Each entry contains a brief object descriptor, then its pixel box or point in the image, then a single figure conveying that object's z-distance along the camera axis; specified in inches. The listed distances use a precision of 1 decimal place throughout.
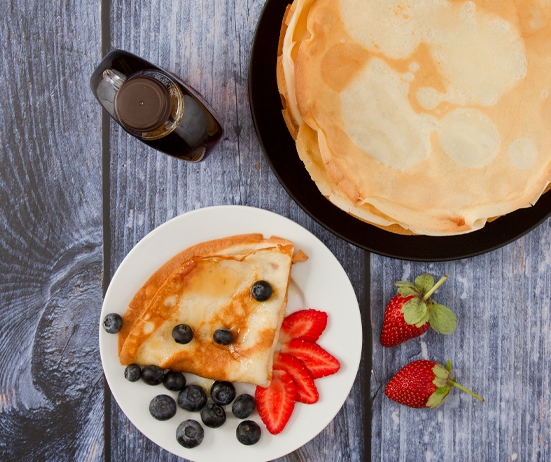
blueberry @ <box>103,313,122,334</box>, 29.5
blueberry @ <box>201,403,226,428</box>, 29.5
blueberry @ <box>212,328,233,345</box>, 29.5
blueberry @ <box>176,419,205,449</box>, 29.5
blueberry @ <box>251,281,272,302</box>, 29.2
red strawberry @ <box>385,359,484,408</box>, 30.0
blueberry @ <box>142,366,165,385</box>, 29.5
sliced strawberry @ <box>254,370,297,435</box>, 29.6
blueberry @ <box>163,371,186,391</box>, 29.6
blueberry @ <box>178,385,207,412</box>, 29.6
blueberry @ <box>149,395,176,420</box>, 29.5
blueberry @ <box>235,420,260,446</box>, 29.5
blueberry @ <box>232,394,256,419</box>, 29.6
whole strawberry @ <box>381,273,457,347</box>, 29.6
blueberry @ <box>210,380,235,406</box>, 29.5
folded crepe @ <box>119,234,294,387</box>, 29.5
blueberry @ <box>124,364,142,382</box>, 29.5
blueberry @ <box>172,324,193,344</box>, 29.4
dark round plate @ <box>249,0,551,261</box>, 28.3
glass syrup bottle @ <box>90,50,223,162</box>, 26.9
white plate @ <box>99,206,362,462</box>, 29.5
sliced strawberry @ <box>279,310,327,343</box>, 29.6
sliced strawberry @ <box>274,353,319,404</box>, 29.6
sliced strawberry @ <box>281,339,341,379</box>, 29.6
